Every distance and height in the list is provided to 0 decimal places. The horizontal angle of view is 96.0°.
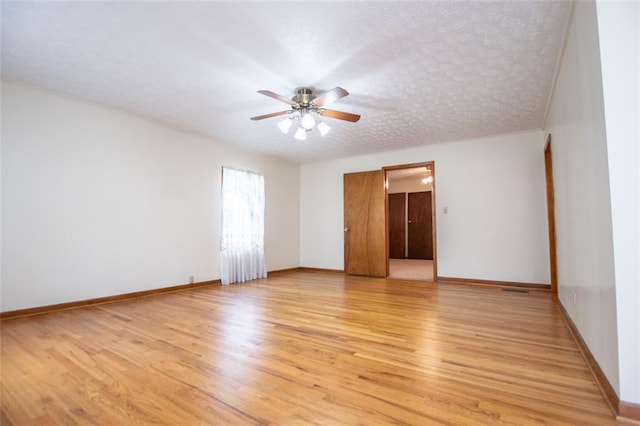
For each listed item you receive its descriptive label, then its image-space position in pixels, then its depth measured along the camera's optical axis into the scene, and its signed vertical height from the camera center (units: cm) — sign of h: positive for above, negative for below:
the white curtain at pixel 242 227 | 523 -5
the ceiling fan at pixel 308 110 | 305 +129
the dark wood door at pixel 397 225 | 951 -8
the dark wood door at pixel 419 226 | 905 -11
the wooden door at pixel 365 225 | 597 -4
